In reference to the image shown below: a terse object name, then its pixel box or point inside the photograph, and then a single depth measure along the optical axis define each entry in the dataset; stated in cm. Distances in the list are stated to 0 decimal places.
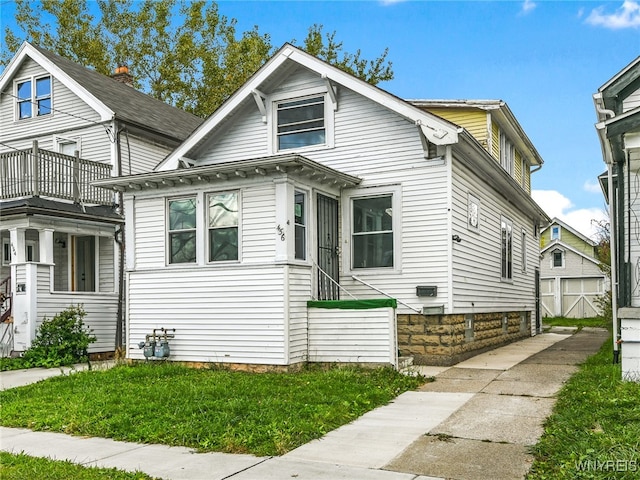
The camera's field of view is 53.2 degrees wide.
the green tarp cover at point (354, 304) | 1057
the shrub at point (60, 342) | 1355
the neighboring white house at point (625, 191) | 882
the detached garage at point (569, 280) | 3534
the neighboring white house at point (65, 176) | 1448
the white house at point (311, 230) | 1090
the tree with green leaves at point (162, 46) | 3116
